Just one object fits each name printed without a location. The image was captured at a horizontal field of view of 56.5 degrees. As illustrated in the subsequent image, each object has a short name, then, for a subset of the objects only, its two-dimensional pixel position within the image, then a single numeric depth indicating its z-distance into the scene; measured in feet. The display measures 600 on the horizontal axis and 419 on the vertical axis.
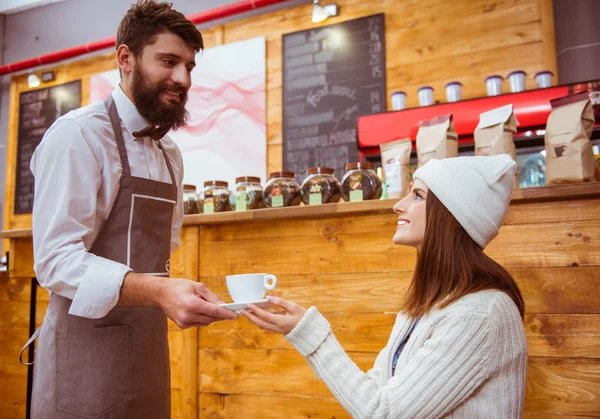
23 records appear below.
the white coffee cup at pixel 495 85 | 10.98
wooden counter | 5.77
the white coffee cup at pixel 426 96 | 11.48
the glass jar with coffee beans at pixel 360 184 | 7.11
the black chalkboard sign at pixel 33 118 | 18.48
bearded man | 4.26
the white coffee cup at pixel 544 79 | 10.37
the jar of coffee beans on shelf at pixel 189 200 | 8.24
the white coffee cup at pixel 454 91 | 11.48
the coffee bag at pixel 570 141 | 6.03
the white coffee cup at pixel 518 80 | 10.72
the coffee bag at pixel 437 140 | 6.87
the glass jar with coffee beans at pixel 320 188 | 7.35
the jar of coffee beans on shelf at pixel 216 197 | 8.03
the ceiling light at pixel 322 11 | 14.39
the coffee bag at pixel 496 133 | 6.57
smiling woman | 3.92
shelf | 5.84
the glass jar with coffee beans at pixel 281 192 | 7.51
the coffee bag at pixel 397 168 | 7.17
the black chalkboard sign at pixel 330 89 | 14.07
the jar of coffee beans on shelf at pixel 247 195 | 7.72
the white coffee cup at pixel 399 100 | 11.77
